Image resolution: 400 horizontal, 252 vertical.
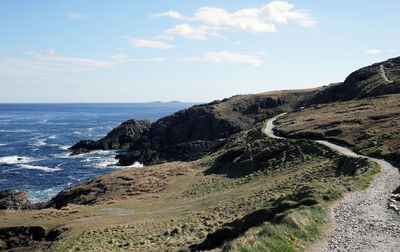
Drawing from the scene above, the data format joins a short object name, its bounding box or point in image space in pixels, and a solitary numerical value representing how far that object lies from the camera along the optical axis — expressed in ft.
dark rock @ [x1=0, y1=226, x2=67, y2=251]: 92.07
